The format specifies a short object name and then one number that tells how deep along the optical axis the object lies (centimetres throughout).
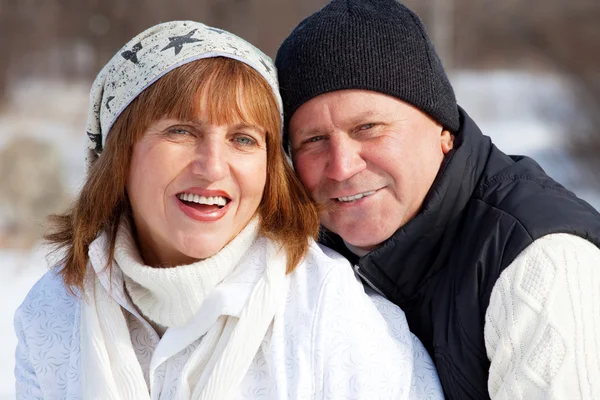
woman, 206
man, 206
